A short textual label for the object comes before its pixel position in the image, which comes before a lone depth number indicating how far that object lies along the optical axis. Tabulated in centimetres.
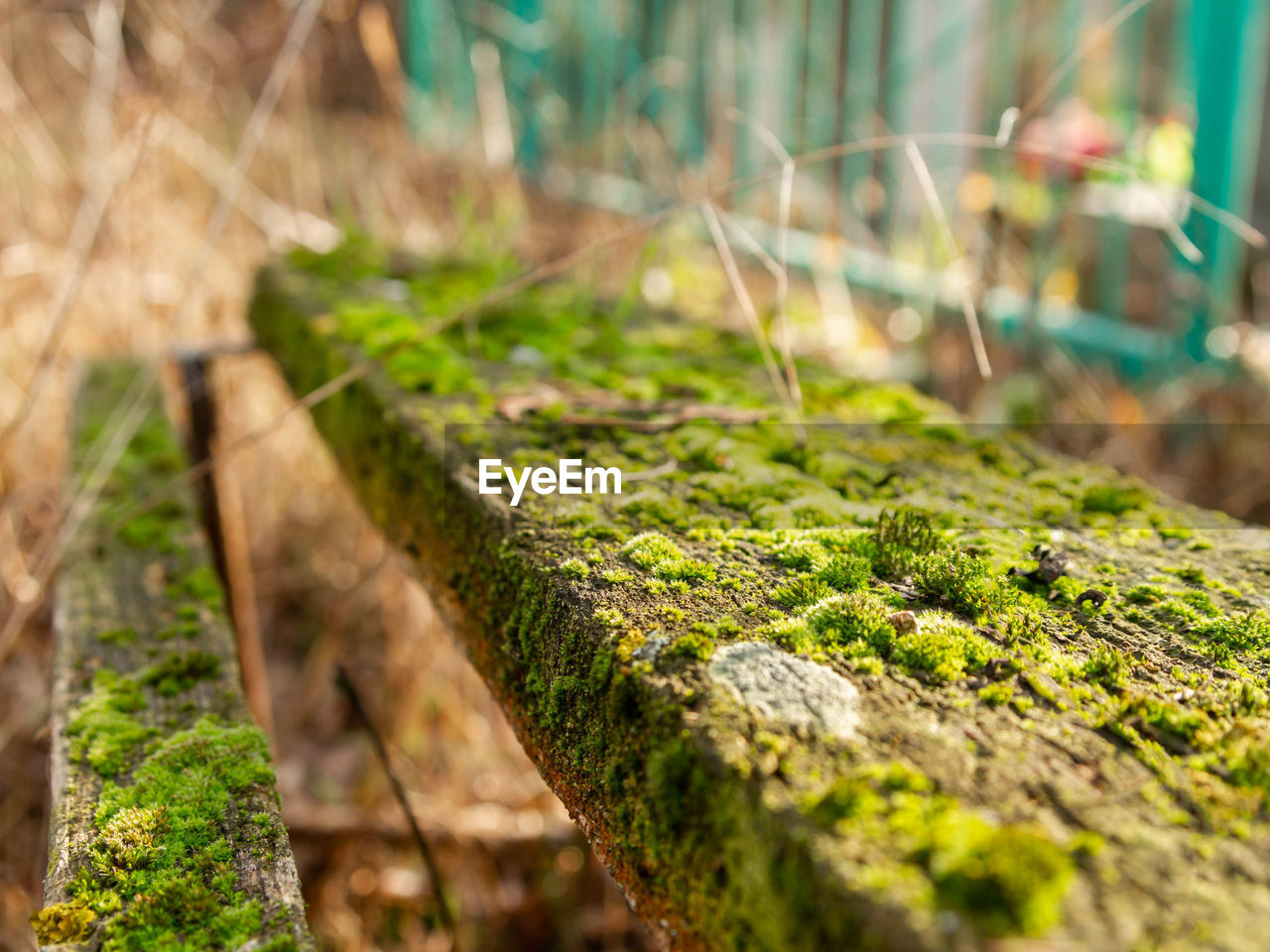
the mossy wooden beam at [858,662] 17
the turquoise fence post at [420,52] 169
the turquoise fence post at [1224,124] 76
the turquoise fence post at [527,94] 148
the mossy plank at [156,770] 22
